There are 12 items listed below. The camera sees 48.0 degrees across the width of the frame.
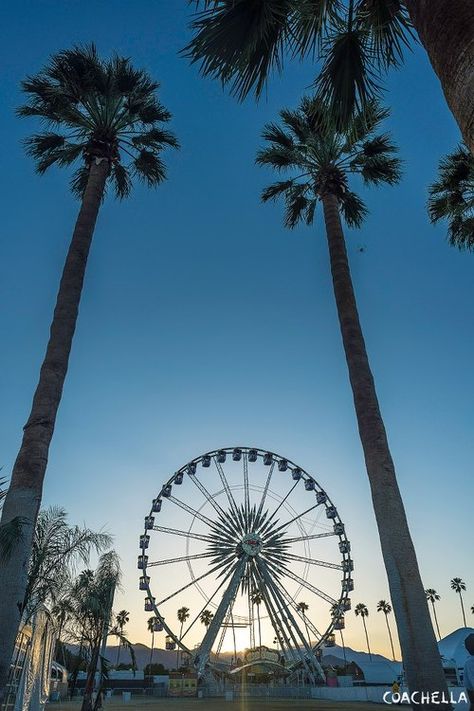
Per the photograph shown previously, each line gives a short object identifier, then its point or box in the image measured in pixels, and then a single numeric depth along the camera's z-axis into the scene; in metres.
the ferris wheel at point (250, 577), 34.59
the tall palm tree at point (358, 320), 7.64
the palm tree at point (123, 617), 114.94
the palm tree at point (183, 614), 125.12
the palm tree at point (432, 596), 110.51
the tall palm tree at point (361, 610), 121.31
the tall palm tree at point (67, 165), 7.55
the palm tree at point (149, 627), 124.81
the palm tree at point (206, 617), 106.25
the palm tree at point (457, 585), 107.81
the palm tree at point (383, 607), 115.35
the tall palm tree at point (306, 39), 6.57
